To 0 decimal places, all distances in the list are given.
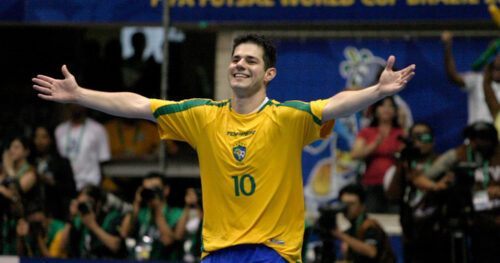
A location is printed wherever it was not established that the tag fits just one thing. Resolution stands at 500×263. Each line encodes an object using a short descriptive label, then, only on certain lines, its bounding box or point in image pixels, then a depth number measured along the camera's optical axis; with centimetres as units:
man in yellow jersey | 1081
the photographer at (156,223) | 1884
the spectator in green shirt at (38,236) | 1953
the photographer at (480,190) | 1670
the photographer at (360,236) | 1712
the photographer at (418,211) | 1697
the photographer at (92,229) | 1886
